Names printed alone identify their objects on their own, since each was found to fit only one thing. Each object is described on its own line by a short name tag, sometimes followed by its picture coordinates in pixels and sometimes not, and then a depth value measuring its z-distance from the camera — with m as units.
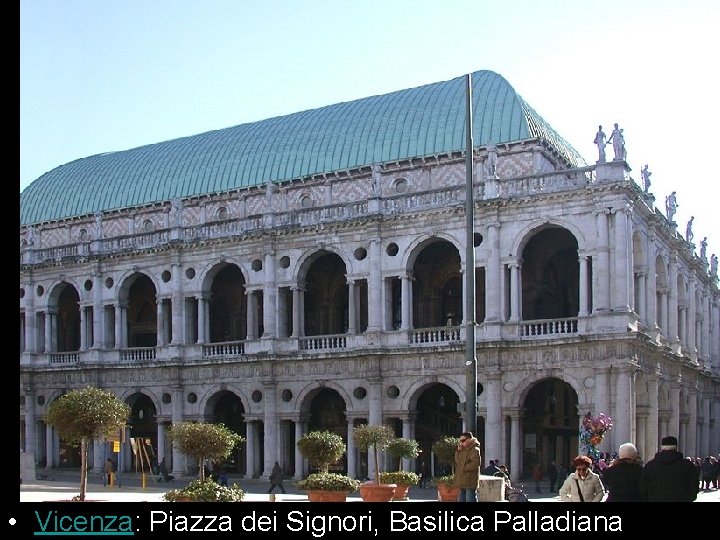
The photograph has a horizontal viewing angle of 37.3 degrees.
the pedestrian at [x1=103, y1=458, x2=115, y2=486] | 47.16
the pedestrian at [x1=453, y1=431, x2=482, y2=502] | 19.64
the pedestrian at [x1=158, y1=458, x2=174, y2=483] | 50.88
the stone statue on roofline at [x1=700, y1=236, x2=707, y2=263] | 65.11
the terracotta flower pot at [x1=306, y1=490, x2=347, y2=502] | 28.77
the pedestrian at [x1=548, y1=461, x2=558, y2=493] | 41.59
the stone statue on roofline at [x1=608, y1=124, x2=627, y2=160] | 42.81
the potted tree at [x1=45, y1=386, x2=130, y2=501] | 31.62
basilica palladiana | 43.75
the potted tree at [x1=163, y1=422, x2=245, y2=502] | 30.48
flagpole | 23.77
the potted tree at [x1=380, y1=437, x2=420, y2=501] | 34.22
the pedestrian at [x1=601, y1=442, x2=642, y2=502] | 14.98
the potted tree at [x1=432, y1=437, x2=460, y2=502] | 37.06
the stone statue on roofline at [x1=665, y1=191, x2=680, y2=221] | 55.31
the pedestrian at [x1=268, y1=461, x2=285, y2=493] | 42.59
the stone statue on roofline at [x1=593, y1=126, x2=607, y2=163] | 42.84
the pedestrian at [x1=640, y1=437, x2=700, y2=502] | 13.52
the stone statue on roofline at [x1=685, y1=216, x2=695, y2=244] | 60.99
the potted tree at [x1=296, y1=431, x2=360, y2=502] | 29.06
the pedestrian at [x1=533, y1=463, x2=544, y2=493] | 42.01
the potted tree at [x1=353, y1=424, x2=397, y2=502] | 37.81
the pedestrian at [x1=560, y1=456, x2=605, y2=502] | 15.85
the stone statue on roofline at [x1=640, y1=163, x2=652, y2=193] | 48.81
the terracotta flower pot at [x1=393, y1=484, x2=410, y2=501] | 33.49
